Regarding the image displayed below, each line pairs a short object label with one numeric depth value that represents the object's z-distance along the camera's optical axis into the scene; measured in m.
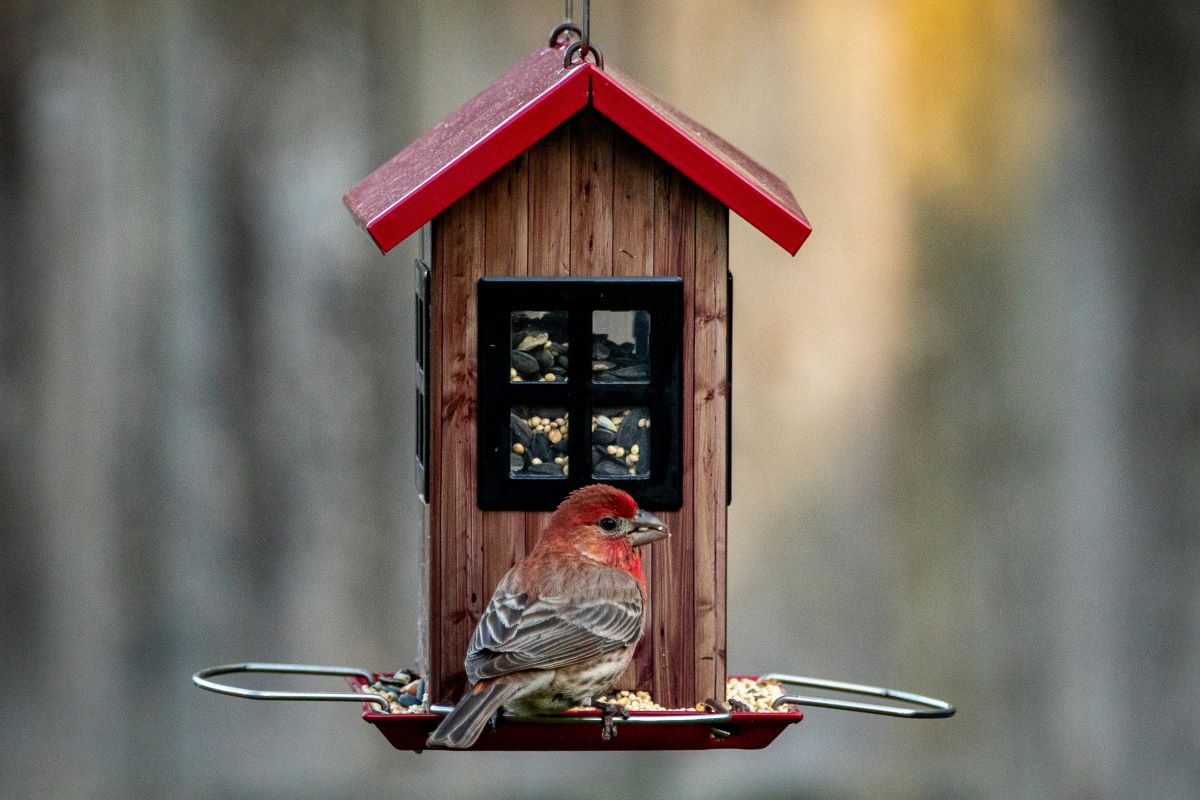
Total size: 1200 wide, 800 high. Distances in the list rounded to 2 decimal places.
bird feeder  9.20
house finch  8.87
